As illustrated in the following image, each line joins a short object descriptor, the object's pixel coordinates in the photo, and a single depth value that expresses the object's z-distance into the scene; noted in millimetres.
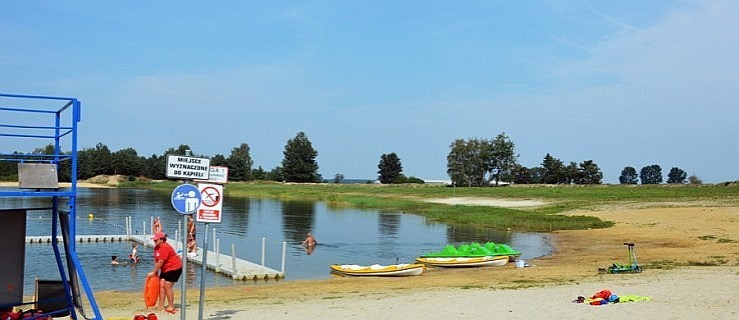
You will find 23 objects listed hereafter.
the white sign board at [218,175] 11695
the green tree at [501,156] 143625
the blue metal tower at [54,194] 10227
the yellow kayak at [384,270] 24453
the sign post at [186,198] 11187
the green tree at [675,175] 182725
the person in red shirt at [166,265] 14383
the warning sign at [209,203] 11547
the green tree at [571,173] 141625
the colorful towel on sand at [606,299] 14875
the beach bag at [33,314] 10953
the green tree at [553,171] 143500
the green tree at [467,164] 145625
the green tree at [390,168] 178250
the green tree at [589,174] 138625
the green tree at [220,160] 162375
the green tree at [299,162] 169500
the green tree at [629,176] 197375
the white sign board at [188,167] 11055
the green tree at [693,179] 123912
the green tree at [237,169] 163500
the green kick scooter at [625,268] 22408
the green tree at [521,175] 147500
